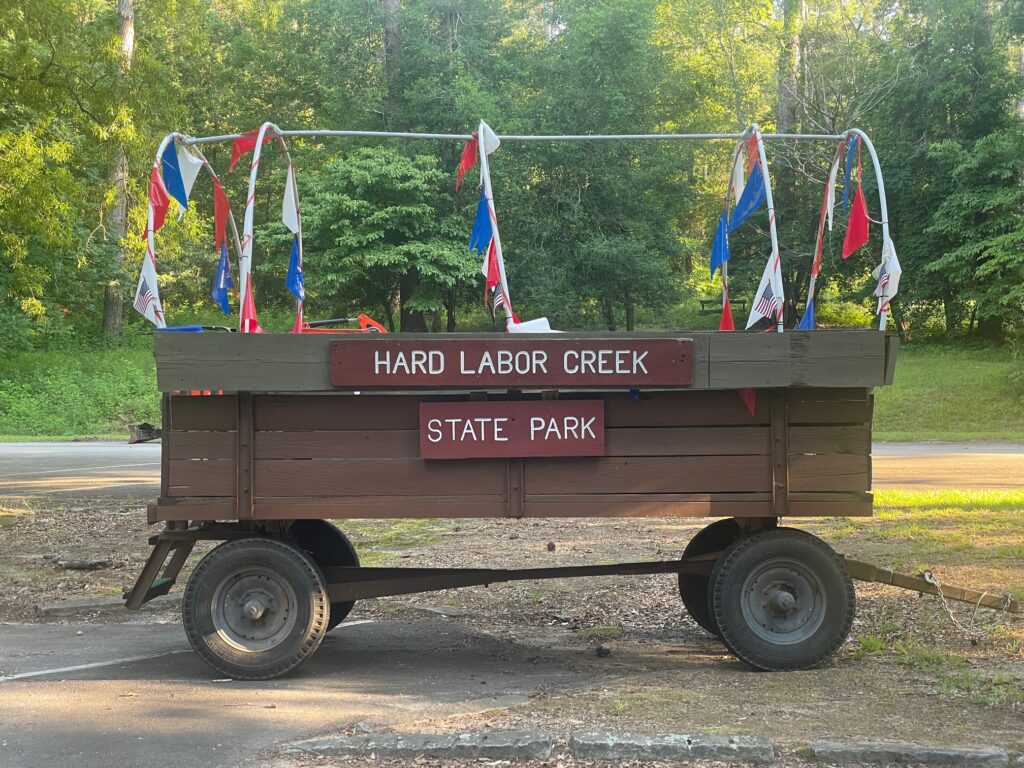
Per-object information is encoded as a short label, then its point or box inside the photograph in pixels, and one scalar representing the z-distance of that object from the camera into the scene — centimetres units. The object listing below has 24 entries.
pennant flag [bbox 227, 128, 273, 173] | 633
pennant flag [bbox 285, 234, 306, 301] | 652
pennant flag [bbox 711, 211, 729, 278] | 649
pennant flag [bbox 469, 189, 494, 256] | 578
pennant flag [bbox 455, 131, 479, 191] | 616
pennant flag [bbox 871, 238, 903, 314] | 537
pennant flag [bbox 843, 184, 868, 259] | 582
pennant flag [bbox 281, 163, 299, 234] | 625
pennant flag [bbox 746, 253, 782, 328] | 543
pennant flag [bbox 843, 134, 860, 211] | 589
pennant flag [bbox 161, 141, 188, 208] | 584
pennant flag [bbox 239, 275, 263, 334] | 530
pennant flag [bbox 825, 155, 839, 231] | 597
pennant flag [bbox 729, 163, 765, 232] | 599
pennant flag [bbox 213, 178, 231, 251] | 635
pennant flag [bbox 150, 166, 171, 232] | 556
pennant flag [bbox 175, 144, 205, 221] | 590
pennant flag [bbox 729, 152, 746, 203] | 644
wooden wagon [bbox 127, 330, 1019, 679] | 503
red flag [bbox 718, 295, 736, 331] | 634
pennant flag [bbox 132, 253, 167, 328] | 532
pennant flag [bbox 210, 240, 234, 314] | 641
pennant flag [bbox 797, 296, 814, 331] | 599
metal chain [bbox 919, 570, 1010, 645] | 562
